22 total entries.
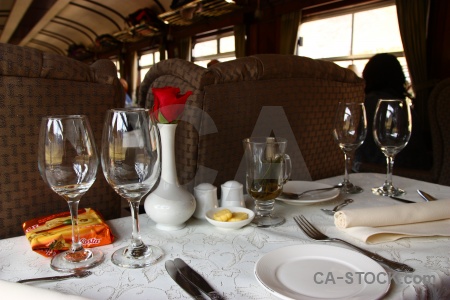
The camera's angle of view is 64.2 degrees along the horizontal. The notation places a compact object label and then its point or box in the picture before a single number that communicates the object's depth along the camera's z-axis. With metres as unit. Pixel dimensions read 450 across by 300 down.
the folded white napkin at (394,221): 0.70
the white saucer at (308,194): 0.91
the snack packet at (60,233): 0.65
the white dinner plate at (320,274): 0.50
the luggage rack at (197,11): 5.43
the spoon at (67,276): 0.54
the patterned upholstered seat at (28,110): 0.81
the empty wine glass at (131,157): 0.59
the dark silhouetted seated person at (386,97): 2.27
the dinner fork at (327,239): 0.58
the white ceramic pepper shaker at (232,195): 0.86
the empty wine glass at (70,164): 0.59
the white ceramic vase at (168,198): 0.73
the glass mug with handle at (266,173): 0.79
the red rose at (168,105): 0.71
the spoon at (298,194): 0.95
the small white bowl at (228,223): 0.74
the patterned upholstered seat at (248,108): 1.11
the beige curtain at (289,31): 4.68
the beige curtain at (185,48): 7.03
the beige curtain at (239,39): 5.51
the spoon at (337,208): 0.86
